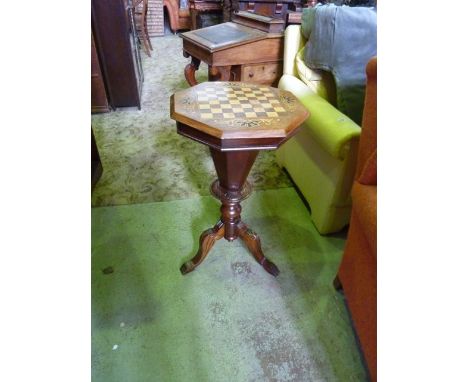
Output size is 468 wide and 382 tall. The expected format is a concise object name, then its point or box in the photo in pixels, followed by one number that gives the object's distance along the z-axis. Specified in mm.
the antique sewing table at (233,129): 871
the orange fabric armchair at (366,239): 839
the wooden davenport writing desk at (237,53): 1754
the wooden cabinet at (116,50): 2355
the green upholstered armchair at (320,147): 1179
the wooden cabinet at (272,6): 2031
